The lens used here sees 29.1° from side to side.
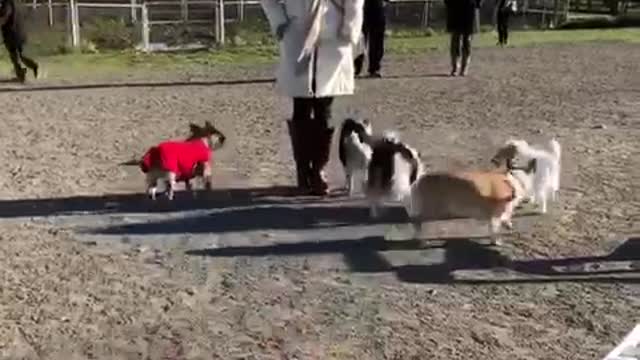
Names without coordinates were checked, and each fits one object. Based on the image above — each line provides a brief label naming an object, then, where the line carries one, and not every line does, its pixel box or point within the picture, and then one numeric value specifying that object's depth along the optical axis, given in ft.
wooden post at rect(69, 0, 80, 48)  82.28
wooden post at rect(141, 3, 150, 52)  84.02
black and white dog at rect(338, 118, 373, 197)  28.09
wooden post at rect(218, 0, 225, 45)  87.51
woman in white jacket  28.32
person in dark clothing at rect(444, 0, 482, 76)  60.70
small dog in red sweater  28.09
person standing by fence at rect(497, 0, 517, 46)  85.97
